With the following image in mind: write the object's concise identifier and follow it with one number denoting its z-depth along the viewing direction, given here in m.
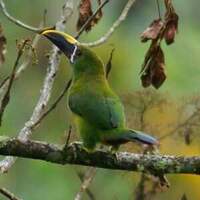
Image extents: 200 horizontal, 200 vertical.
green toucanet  8.05
